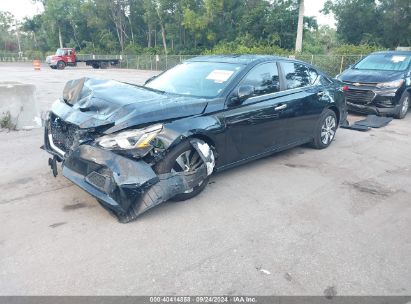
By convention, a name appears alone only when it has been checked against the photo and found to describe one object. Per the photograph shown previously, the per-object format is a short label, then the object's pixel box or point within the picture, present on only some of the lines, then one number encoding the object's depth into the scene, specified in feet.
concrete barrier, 24.27
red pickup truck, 122.62
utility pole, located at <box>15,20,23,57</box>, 266.90
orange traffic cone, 110.39
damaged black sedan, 12.03
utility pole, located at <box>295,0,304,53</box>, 84.02
